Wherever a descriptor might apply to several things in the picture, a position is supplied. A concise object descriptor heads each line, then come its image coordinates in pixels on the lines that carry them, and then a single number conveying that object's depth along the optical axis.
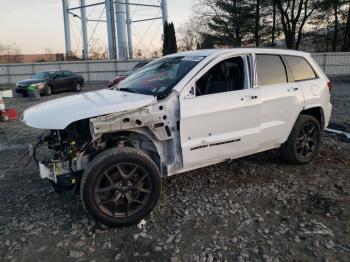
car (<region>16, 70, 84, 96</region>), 18.88
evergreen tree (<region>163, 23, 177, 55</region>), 31.28
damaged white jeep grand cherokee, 3.77
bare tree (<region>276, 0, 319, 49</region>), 33.66
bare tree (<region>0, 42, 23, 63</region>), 54.27
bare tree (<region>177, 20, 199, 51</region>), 49.68
